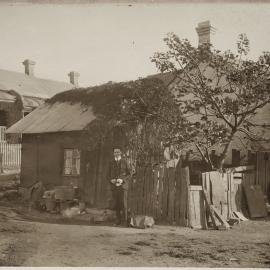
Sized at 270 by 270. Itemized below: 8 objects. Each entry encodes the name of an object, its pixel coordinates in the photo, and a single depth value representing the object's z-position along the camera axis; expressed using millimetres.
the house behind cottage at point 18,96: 15242
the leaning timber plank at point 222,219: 8141
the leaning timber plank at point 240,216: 8917
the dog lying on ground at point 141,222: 8328
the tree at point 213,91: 8672
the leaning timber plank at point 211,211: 8232
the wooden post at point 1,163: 13227
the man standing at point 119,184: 8789
